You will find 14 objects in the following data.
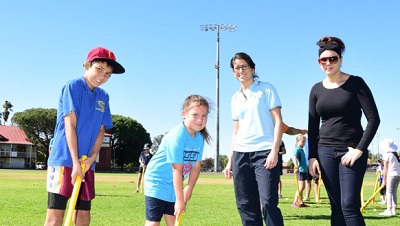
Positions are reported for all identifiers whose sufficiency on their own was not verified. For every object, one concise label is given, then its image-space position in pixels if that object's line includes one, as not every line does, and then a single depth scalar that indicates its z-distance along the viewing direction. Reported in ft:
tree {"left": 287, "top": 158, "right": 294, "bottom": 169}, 401.12
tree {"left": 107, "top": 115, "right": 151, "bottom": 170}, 318.04
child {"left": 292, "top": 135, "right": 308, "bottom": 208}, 43.43
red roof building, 320.50
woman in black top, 16.25
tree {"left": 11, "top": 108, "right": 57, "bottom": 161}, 292.20
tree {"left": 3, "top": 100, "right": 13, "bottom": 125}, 423.64
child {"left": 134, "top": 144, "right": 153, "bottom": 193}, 60.95
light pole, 203.41
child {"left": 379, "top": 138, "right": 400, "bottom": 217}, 38.42
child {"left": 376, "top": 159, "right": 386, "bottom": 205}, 49.44
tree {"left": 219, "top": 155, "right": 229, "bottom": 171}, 402.44
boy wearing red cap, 15.44
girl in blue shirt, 15.83
